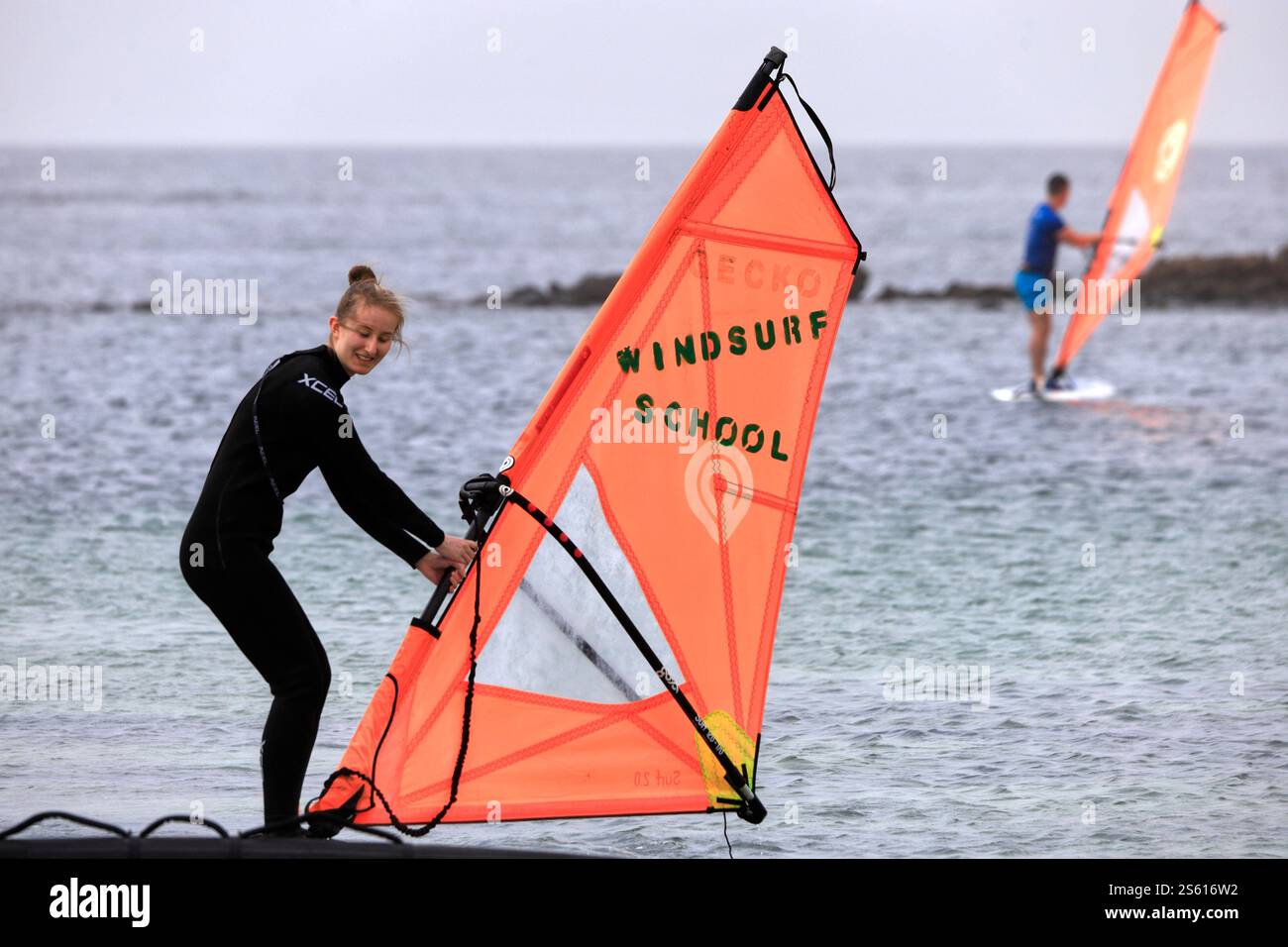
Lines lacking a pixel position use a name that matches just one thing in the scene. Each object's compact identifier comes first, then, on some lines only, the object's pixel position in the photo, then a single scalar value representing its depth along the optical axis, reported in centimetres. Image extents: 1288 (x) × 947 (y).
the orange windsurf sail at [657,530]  961
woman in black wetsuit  912
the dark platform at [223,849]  815
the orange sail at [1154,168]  2909
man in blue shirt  3128
